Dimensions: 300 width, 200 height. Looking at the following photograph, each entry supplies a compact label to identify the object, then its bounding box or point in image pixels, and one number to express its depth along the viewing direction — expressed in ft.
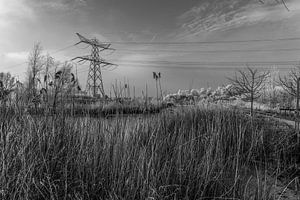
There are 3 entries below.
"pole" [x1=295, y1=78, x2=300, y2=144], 11.64
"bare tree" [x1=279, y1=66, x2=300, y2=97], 45.39
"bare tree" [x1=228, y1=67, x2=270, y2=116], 49.46
